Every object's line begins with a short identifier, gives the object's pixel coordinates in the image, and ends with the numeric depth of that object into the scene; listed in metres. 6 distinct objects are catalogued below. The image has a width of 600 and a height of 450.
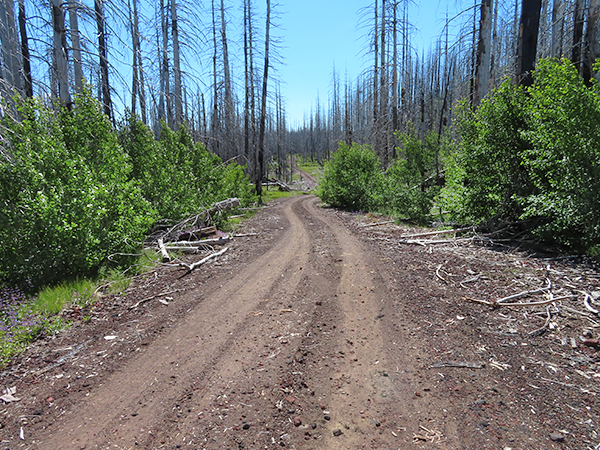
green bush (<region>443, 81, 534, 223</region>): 7.38
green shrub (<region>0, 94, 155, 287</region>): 5.70
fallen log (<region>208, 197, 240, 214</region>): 12.09
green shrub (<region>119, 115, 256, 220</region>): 9.52
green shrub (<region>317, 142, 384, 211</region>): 16.83
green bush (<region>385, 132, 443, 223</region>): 11.64
